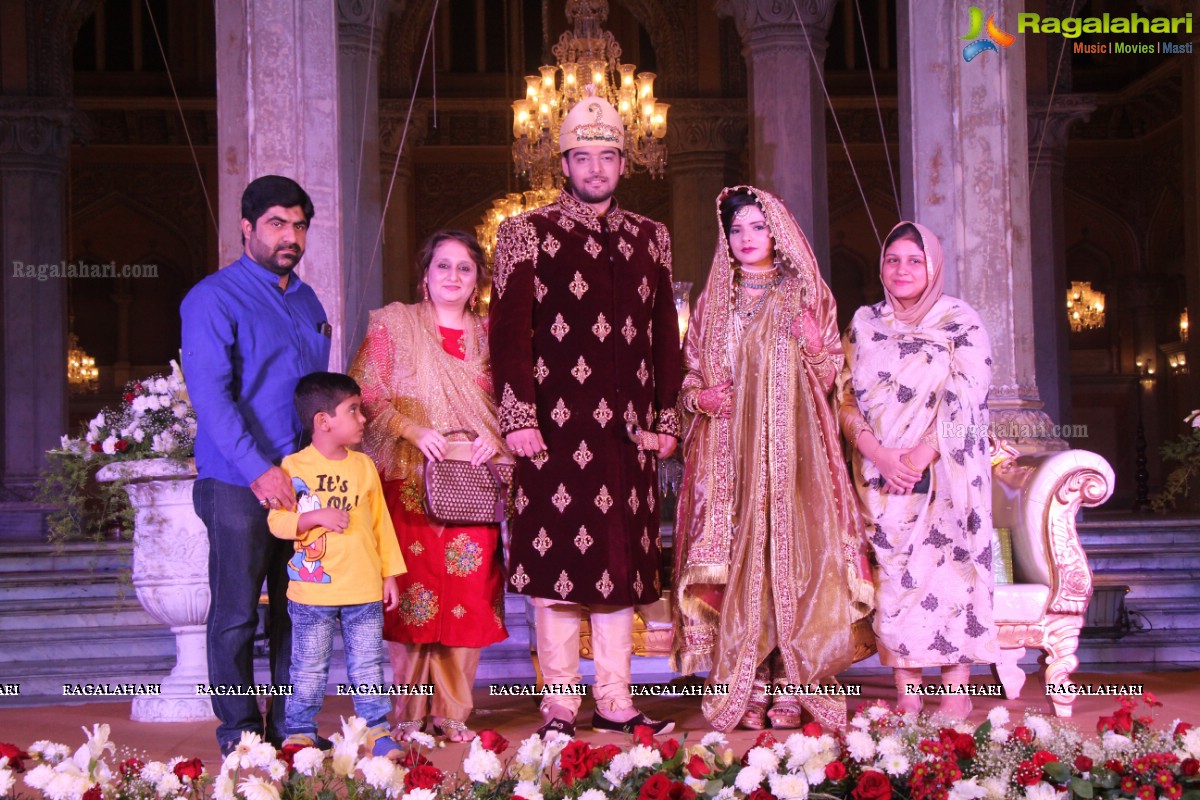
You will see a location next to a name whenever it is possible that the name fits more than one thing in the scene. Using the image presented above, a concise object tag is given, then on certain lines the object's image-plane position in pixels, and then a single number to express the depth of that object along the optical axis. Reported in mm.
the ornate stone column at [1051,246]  11742
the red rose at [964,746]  2742
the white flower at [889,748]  2742
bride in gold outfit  4234
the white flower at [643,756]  2709
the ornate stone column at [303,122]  6012
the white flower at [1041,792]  2660
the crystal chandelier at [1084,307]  17312
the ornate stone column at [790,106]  9156
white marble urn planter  5117
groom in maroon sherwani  4105
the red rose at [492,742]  2717
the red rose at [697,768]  2664
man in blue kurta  3539
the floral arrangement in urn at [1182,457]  7836
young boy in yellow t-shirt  3639
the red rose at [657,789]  2537
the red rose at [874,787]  2578
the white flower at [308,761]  2664
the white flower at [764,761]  2662
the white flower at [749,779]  2629
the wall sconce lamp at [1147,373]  17609
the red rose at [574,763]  2658
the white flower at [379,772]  2607
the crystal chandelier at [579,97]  9422
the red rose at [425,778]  2564
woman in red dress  4215
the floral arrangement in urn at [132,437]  5211
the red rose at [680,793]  2617
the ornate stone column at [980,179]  6297
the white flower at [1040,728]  2920
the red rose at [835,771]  2709
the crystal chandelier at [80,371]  16656
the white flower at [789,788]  2635
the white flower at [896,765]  2689
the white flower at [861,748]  2746
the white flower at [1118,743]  2828
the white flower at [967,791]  2660
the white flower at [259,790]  2518
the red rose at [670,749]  2823
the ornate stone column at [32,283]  11766
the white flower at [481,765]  2621
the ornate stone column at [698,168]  12922
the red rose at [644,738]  2762
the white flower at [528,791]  2572
